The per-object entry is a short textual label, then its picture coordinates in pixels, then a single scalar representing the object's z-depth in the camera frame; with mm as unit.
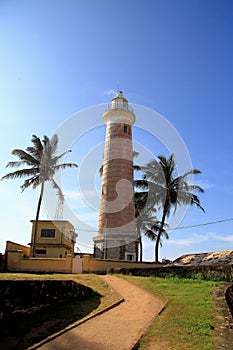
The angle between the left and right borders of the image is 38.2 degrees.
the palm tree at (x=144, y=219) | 31031
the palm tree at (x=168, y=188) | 28641
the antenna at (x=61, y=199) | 28178
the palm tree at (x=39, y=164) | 26812
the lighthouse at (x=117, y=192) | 25750
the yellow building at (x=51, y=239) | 28828
